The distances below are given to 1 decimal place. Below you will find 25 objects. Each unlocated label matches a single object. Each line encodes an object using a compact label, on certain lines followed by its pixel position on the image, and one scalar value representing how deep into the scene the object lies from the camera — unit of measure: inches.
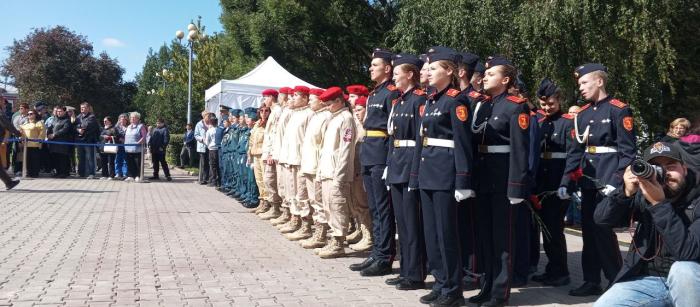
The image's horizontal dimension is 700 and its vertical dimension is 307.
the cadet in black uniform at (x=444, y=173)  210.1
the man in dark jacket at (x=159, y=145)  722.8
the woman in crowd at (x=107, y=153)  720.3
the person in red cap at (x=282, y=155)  361.7
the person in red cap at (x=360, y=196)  304.7
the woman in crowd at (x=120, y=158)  727.9
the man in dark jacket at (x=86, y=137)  708.0
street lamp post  990.8
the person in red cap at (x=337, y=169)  292.8
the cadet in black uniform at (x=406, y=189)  235.6
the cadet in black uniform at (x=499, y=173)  212.4
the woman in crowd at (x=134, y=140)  690.8
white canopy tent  685.3
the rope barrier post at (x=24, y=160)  666.8
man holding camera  137.7
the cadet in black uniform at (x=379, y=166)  267.1
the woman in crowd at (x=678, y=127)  354.3
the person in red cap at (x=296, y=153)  338.6
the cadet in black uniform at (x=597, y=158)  226.4
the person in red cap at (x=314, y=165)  317.1
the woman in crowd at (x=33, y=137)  687.1
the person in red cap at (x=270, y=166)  397.4
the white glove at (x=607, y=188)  211.2
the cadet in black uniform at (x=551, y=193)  261.0
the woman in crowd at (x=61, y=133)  697.0
